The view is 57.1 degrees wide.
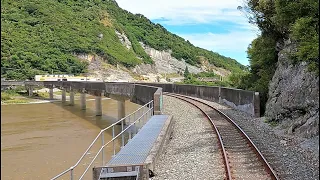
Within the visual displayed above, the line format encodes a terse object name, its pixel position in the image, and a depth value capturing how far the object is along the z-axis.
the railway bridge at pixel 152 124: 7.47
